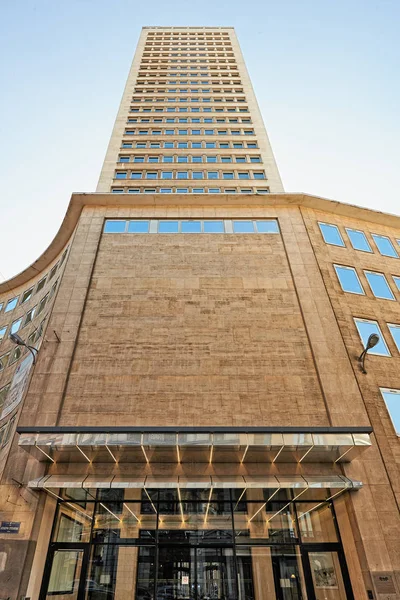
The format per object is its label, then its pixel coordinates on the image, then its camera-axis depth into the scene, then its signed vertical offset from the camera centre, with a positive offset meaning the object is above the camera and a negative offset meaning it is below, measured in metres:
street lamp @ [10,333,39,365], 13.27 +7.59
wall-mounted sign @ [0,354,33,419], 18.38 +9.01
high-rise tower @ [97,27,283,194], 31.91 +37.04
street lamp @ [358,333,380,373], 13.52 +7.42
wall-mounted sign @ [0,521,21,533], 11.82 +2.07
